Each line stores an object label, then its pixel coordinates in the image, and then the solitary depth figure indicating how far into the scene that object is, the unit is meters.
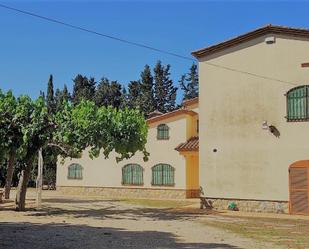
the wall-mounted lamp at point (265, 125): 21.66
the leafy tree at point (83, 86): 67.62
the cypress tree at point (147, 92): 64.75
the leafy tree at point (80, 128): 19.92
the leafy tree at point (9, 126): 19.81
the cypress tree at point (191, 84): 75.12
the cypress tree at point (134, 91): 66.59
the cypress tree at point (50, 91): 59.16
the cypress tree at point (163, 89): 67.56
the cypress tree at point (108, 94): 65.88
